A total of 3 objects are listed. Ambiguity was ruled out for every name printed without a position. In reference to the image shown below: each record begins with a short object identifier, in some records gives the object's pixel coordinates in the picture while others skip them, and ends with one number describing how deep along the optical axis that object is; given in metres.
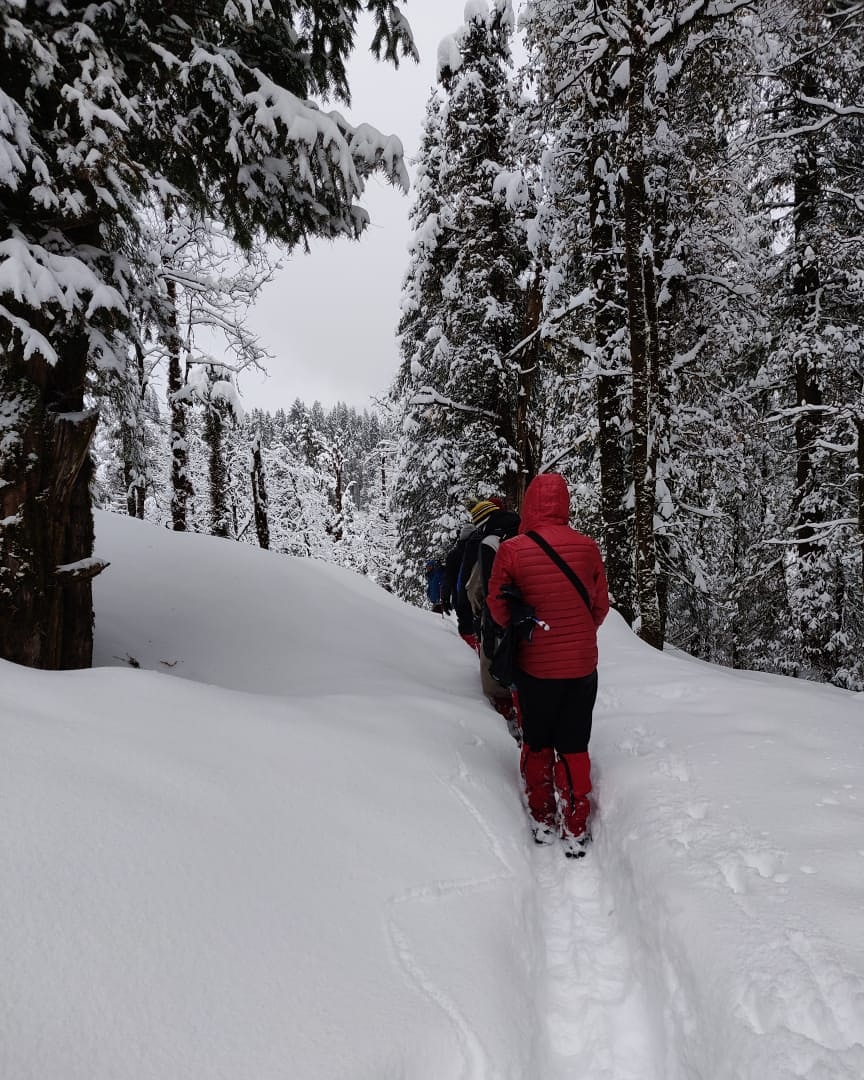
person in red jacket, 3.81
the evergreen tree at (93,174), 3.71
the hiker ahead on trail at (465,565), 6.12
